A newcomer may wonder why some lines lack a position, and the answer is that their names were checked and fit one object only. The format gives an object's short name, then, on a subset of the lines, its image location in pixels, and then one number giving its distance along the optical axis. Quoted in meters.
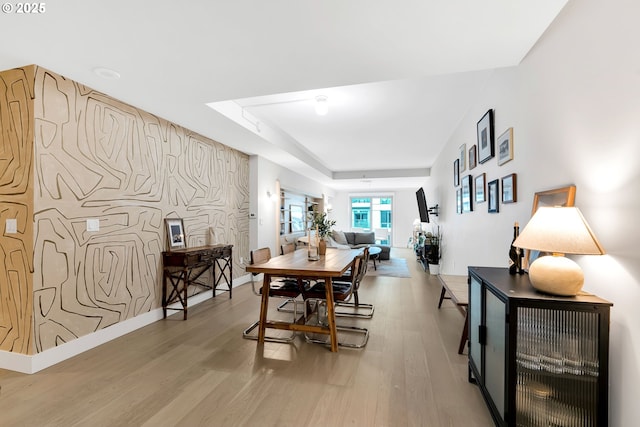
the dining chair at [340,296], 2.81
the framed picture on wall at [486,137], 2.64
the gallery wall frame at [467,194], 3.36
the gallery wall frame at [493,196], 2.48
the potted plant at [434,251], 5.86
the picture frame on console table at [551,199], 1.49
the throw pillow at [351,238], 8.90
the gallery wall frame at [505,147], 2.21
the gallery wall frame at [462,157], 3.72
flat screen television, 6.24
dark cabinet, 1.24
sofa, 8.49
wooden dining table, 2.60
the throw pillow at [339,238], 8.47
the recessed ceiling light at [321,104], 3.29
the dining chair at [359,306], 3.28
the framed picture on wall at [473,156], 3.24
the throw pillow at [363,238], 8.88
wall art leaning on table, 3.61
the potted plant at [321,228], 3.54
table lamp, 1.25
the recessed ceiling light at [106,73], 2.28
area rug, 6.11
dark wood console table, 3.52
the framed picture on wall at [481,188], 2.88
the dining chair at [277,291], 2.91
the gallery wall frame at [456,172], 4.16
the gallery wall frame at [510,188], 2.14
